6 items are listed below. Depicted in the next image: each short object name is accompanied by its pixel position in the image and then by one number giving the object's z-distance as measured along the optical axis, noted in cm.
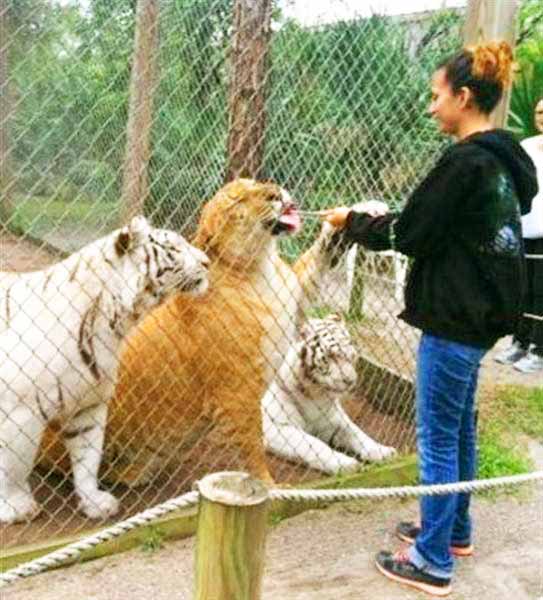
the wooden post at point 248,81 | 385
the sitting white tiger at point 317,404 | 392
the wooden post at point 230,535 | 146
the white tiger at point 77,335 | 298
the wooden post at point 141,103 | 532
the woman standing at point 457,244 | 251
